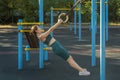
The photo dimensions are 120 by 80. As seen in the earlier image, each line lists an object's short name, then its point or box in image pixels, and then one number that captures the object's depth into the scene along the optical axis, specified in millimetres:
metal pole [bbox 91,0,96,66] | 6936
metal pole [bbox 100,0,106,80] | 3816
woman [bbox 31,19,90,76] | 4319
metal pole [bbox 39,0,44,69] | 6836
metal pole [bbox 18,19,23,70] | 6779
